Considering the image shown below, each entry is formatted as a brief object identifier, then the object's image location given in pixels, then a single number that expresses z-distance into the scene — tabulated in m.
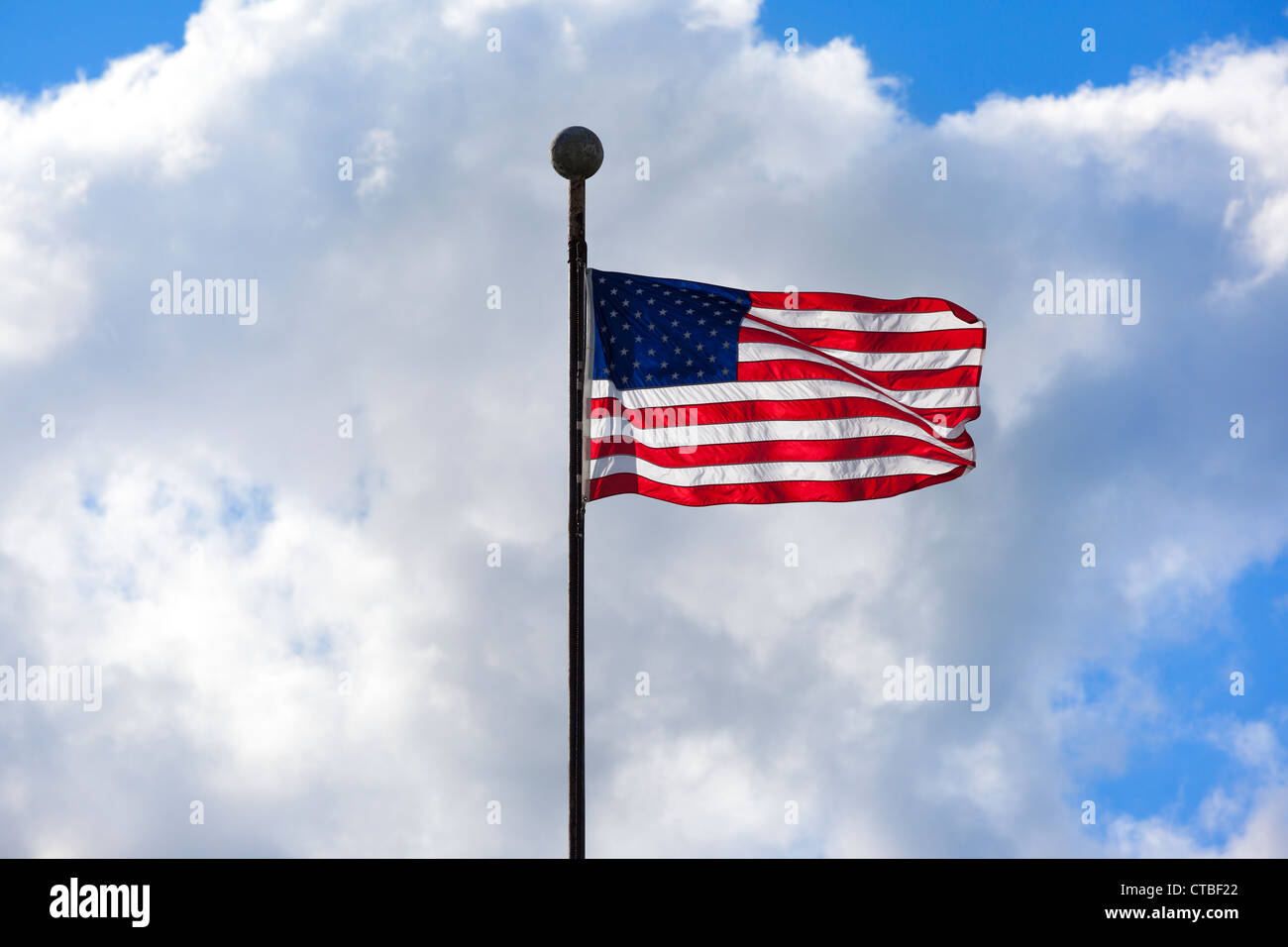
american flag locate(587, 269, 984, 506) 14.60
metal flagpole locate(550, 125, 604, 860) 12.59
